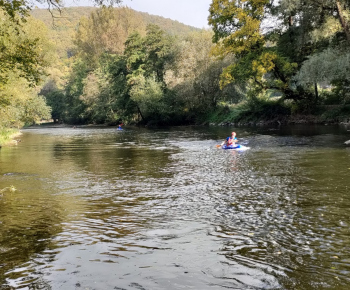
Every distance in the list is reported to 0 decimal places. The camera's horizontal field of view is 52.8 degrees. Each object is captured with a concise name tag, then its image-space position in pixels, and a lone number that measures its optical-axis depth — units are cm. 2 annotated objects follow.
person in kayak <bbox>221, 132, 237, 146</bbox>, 2183
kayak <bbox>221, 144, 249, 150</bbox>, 2158
